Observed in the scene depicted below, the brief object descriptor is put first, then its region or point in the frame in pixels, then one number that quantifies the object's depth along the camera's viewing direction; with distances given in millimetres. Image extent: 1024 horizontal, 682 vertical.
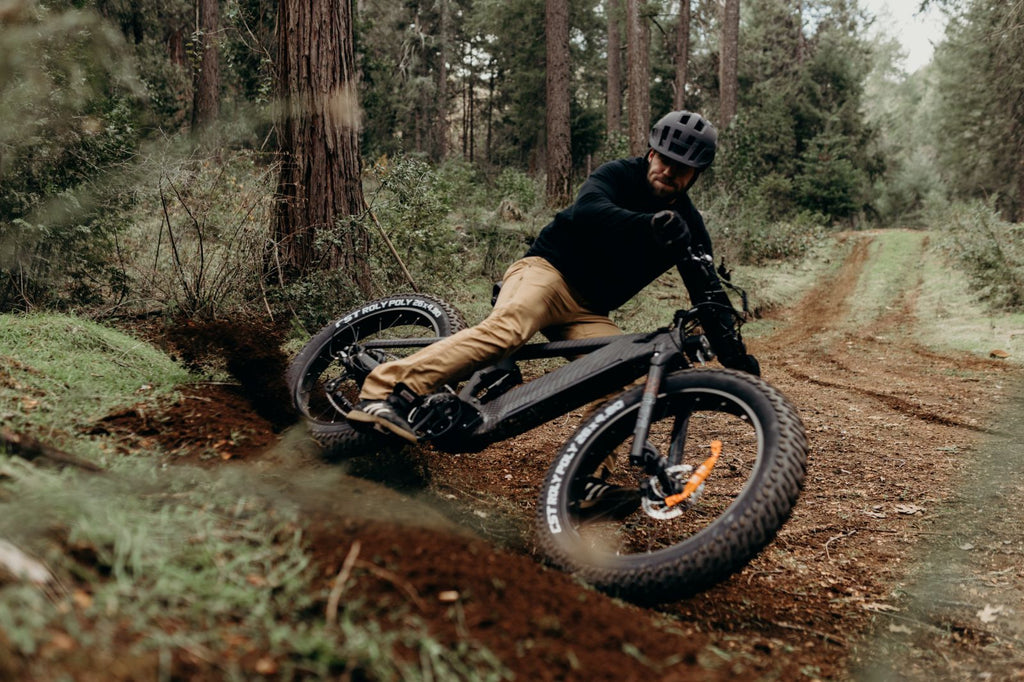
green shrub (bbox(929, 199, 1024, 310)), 11867
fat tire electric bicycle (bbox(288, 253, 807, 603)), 2590
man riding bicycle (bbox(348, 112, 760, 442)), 3471
